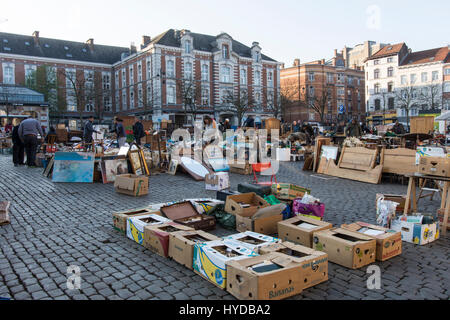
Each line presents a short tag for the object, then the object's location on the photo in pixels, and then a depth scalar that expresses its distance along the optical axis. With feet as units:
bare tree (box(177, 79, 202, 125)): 141.49
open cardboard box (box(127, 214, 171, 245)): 16.26
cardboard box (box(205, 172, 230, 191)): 30.37
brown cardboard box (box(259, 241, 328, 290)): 11.75
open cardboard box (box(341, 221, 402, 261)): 14.44
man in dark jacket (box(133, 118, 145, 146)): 46.07
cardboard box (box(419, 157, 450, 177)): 17.56
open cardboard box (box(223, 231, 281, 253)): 13.51
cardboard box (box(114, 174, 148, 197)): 27.48
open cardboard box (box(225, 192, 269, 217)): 18.38
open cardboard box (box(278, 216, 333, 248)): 15.53
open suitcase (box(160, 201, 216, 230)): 17.87
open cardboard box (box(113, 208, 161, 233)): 17.82
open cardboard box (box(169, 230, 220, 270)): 13.46
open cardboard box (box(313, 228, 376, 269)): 13.65
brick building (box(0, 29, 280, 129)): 153.99
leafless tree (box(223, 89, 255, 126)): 150.61
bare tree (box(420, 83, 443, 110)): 171.88
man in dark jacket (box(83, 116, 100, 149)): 45.73
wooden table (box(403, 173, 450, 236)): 17.90
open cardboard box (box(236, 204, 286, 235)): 17.16
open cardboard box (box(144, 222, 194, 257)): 14.65
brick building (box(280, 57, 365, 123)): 213.05
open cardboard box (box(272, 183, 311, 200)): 22.27
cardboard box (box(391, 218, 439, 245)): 16.39
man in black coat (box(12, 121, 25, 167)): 45.36
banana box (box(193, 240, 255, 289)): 11.74
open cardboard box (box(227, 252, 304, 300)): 10.39
